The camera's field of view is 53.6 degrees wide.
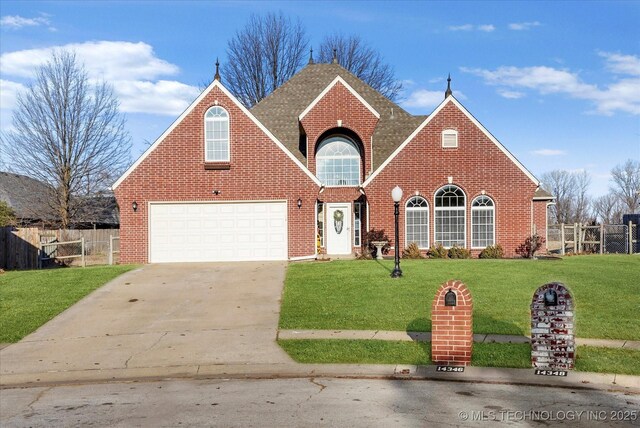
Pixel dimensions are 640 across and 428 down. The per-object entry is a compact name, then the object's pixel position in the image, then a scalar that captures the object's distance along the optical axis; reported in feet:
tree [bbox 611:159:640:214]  256.87
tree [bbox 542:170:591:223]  274.98
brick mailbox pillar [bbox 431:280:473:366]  31.60
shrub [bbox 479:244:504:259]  83.46
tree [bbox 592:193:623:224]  284.20
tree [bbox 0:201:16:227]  121.08
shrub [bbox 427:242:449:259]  82.94
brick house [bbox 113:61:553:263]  79.25
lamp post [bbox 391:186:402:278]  59.52
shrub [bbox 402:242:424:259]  82.48
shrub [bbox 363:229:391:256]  82.11
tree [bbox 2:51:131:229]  129.59
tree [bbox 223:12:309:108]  172.24
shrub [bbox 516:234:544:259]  82.64
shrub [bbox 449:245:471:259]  82.69
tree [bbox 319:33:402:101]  181.57
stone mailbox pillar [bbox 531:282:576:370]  29.78
